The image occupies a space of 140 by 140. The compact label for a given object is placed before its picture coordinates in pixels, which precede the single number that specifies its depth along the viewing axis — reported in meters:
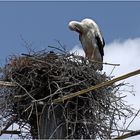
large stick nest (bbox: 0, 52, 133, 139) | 9.09
